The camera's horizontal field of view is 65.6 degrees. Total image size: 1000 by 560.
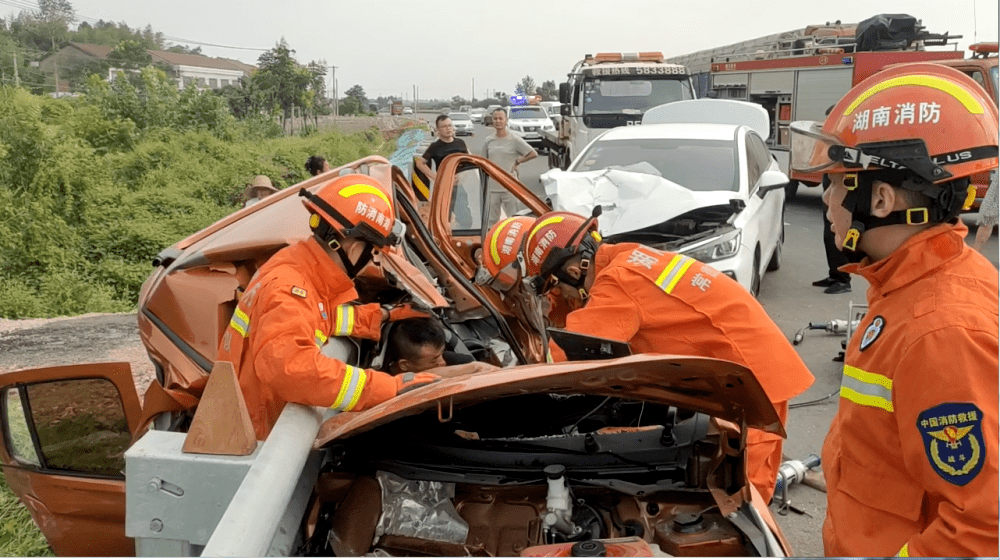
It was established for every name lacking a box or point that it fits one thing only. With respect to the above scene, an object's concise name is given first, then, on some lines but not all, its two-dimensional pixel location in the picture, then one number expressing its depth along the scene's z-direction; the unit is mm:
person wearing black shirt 9672
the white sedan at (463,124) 37125
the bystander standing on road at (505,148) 10664
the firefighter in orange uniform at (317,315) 2441
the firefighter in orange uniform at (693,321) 2838
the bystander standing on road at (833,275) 7500
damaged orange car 1779
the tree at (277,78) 25828
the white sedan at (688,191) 6137
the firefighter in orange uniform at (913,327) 1367
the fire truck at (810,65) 13422
